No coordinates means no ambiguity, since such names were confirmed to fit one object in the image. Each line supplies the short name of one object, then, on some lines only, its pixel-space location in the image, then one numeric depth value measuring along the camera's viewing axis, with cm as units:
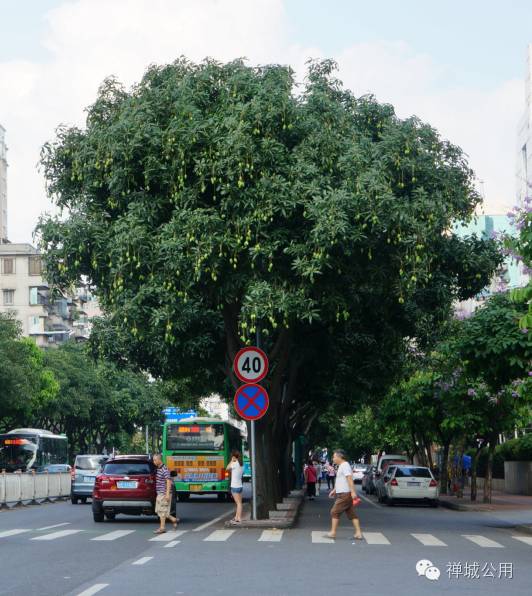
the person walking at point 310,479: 4897
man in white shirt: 2192
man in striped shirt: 2472
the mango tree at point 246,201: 2291
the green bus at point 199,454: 4412
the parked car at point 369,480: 5759
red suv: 2828
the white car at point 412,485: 4247
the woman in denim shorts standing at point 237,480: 2597
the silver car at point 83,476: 4416
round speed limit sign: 2467
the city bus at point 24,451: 5731
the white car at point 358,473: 8388
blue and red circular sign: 2488
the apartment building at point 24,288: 12138
